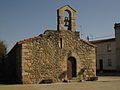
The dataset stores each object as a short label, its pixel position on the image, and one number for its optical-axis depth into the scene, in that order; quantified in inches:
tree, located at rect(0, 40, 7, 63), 1221.5
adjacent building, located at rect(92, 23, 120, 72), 1525.6
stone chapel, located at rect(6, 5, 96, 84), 804.6
